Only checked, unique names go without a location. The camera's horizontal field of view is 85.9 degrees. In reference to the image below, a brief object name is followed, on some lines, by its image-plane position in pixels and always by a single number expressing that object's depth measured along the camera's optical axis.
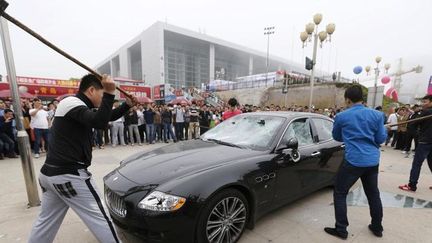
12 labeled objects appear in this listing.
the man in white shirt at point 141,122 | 9.69
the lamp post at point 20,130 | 3.23
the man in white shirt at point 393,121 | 9.69
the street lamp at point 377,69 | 12.57
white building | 36.31
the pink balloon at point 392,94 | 28.77
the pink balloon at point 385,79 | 27.47
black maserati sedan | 2.08
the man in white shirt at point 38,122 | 6.80
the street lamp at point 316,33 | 11.26
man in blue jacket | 2.65
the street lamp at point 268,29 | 33.28
